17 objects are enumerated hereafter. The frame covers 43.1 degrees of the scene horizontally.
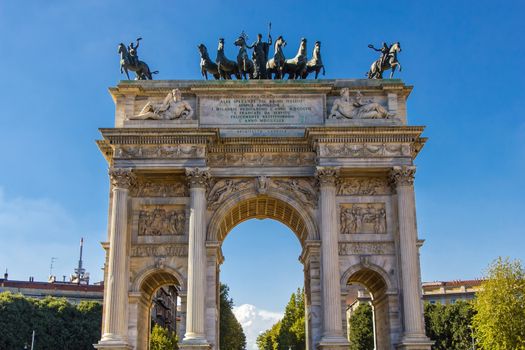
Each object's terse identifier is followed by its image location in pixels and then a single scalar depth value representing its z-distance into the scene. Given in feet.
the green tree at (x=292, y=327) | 229.04
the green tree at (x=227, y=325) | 218.79
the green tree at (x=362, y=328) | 194.59
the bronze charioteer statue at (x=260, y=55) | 102.66
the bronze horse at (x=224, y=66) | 102.17
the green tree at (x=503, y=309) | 123.34
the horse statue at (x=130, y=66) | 101.96
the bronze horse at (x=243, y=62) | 102.58
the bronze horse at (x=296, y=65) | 102.32
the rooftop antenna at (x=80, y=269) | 314.16
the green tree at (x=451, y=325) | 174.29
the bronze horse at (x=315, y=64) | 102.58
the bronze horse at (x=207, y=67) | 102.63
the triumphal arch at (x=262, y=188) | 91.04
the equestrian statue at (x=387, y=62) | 102.06
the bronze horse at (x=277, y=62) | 102.42
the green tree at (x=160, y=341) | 179.63
